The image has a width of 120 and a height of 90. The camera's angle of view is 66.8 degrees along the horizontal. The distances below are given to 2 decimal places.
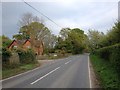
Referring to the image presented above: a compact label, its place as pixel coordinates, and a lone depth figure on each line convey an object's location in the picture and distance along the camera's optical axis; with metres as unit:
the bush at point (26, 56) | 12.94
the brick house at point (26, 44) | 33.57
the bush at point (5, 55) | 10.34
